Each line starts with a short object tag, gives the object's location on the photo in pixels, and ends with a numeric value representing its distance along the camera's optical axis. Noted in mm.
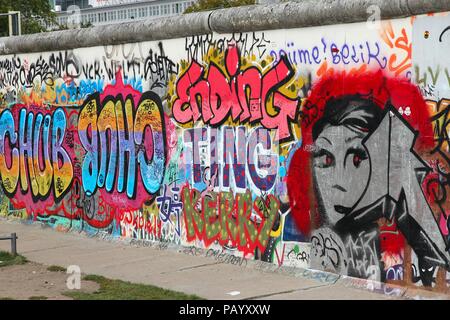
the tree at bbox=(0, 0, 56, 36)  37031
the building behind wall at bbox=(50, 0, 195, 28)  120688
